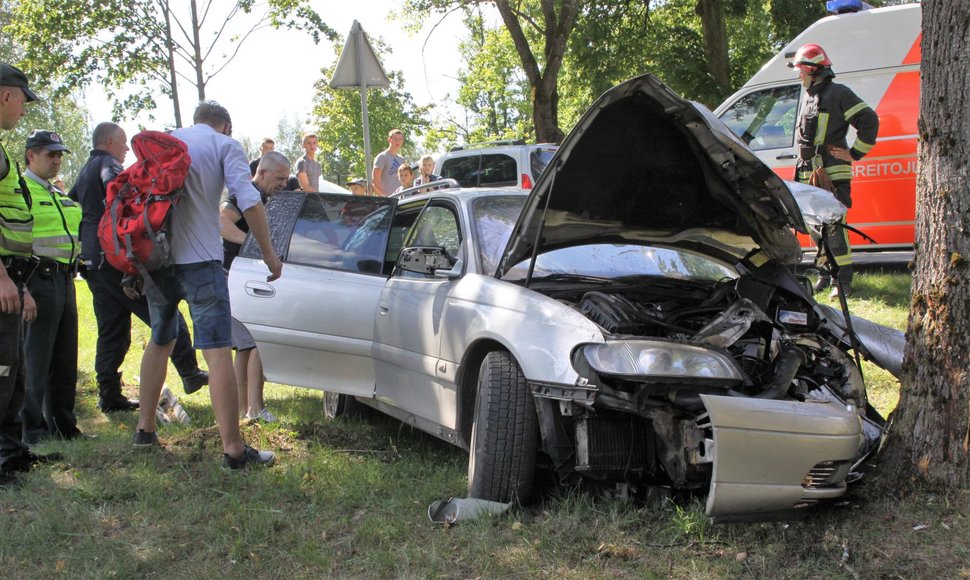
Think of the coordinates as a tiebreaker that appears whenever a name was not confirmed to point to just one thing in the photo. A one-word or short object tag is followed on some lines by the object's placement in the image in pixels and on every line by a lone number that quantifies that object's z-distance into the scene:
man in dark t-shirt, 5.90
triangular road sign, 8.40
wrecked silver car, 3.19
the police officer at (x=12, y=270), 4.38
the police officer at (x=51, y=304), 5.34
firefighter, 6.99
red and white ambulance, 8.30
